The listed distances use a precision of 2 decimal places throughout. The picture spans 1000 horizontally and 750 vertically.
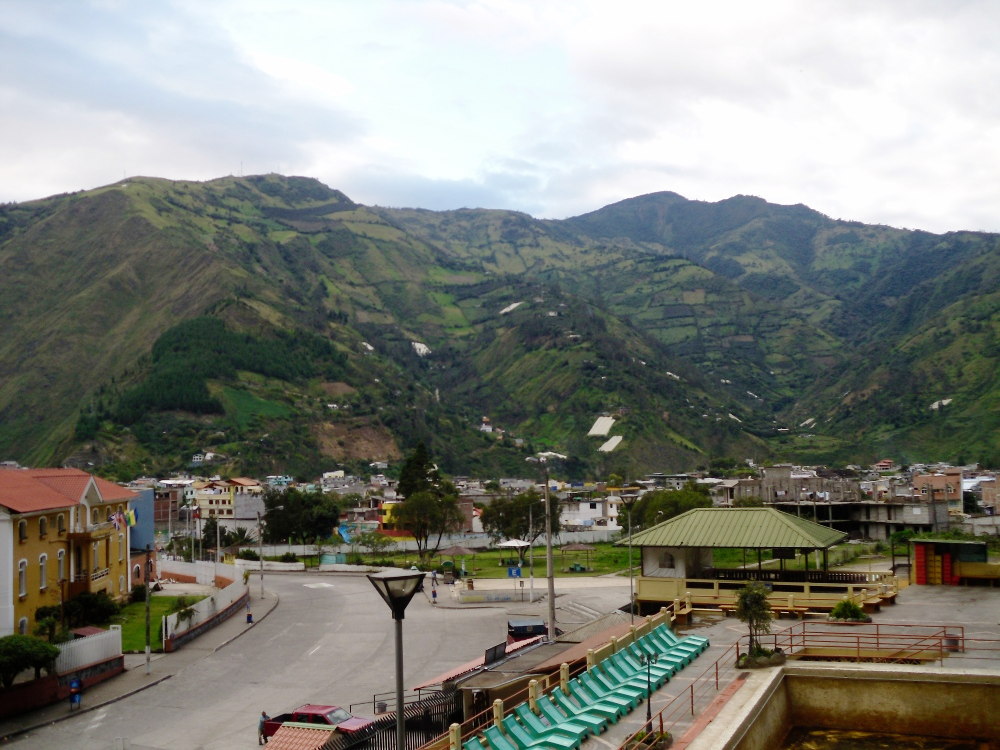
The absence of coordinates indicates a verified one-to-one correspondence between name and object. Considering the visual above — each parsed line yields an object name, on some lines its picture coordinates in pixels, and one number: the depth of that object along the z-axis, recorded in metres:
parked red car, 24.41
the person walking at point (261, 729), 25.59
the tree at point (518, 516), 82.40
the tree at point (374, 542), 86.25
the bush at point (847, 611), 26.38
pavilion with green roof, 28.94
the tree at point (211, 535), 97.62
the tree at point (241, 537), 99.19
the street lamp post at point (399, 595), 12.86
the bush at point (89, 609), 41.03
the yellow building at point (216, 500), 118.56
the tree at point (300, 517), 95.81
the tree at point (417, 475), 95.12
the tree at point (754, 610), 21.80
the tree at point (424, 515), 82.06
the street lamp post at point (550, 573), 31.86
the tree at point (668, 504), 79.12
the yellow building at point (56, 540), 36.47
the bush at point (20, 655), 28.14
